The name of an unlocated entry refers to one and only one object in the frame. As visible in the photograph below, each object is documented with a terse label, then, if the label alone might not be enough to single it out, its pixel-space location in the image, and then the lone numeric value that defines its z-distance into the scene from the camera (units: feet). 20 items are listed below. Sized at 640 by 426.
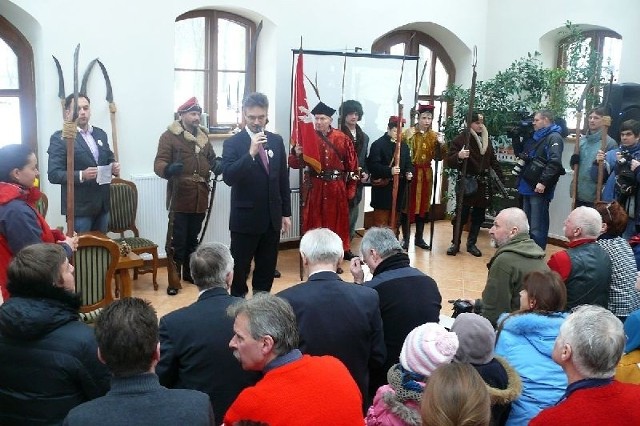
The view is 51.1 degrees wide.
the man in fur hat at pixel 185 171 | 18.29
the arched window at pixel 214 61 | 21.97
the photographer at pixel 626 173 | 18.72
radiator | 20.15
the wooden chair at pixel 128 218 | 18.49
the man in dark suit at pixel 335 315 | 8.23
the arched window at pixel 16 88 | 18.57
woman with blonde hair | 5.18
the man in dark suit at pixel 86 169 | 16.37
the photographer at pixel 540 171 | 21.68
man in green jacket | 10.99
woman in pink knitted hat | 6.79
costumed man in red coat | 20.97
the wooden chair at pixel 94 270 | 12.78
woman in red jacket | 10.86
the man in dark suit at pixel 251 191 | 15.24
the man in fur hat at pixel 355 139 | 22.41
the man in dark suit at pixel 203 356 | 7.70
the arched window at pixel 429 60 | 27.58
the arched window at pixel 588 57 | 24.22
